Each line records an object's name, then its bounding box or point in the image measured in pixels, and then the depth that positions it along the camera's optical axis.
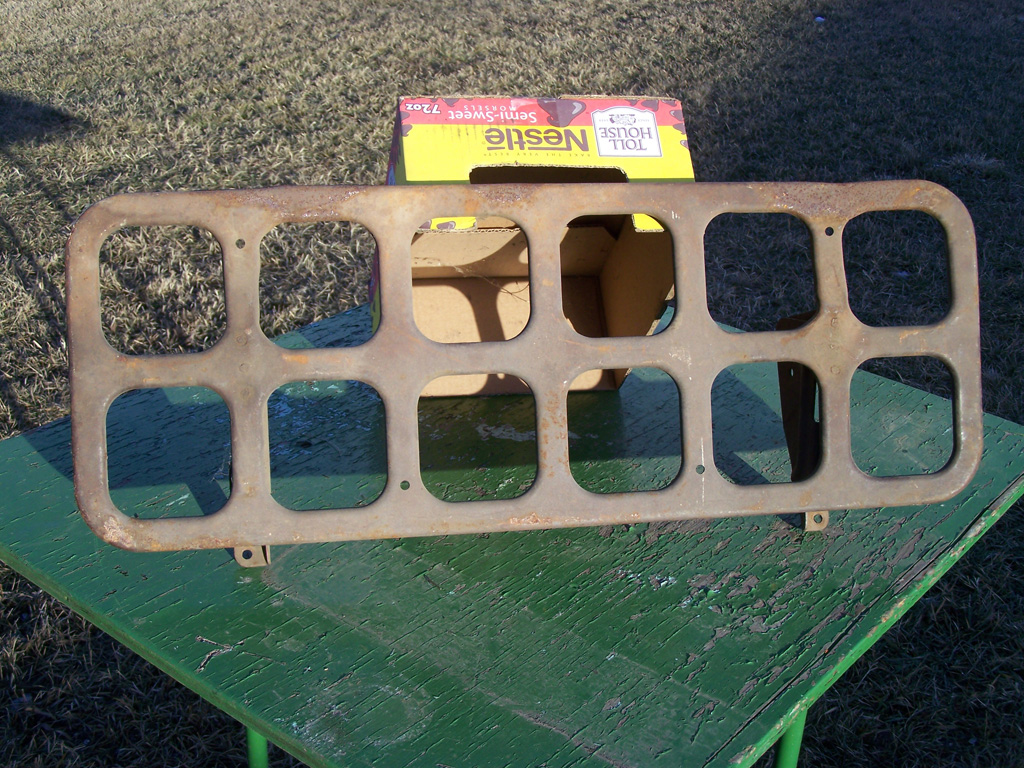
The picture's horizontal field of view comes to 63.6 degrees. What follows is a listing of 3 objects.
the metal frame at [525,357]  1.32
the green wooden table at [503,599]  1.17
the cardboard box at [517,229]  1.83
